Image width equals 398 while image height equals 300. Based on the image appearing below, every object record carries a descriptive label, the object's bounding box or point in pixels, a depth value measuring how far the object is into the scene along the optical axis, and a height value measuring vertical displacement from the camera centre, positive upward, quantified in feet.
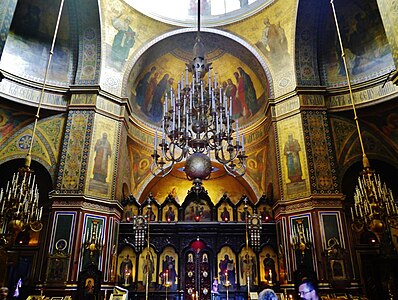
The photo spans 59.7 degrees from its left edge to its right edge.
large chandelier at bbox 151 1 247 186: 33.16 +15.42
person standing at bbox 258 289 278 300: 12.52 -0.48
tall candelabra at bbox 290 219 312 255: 37.68 +4.53
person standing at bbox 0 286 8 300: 21.22 -0.59
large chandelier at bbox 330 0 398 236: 23.72 +5.01
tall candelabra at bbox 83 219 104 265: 37.40 +4.18
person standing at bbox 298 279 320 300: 13.47 -0.39
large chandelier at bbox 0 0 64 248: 22.63 +4.55
